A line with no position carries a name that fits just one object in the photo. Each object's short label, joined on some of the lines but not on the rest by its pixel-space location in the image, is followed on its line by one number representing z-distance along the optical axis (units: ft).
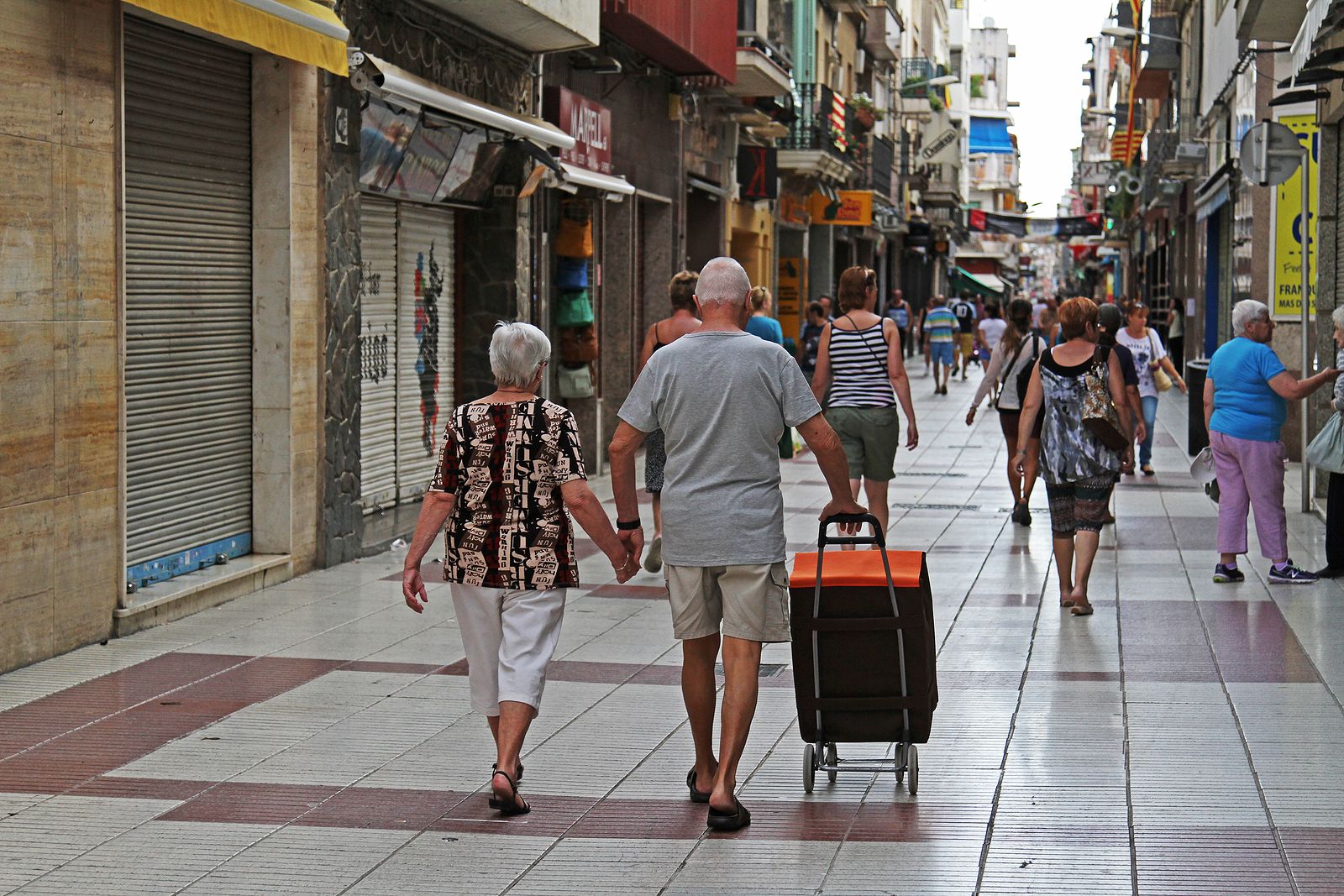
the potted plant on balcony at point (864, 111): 129.39
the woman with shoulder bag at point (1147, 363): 58.54
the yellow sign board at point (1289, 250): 61.52
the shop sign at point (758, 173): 88.53
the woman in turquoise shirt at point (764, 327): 43.52
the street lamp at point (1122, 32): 122.12
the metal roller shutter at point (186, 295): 32.17
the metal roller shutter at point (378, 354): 43.16
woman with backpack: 46.42
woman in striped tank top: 37.14
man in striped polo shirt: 108.47
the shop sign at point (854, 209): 124.98
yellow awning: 29.01
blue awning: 364.79
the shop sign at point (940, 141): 204.54
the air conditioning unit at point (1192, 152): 105.40
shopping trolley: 19.39
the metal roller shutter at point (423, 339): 46.32
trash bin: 60.70
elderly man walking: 19.31
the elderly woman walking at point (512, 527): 19.93
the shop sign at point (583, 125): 55.16
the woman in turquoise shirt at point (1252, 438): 36.14
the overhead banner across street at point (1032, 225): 250.37
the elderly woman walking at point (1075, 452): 33.30
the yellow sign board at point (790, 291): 116.47
